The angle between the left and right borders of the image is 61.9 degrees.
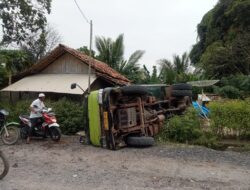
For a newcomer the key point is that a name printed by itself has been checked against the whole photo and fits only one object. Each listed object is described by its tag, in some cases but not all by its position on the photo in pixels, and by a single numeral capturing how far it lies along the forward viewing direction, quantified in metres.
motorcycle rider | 7.04
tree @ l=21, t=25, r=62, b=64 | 18.87
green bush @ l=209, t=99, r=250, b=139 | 6.42
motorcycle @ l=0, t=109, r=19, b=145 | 6.86
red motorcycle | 6.92
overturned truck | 6.19
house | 9.55
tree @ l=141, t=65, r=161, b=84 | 13.97
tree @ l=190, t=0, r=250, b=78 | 16.99
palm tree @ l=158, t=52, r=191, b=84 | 15.36
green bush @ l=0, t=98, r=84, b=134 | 8.01
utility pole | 7.85
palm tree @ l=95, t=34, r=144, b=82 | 14.73
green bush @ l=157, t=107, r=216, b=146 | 6.56
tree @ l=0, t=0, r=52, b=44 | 9.95
